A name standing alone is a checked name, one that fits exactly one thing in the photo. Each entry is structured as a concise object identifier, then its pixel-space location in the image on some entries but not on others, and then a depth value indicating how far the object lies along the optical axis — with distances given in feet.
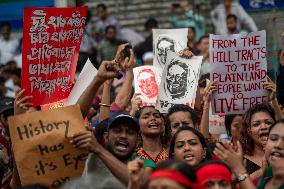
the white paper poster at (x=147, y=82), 50.18
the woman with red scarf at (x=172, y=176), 27.52
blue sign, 68.10
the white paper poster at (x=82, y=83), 38.85
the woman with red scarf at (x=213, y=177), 30.63
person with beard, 32.70
